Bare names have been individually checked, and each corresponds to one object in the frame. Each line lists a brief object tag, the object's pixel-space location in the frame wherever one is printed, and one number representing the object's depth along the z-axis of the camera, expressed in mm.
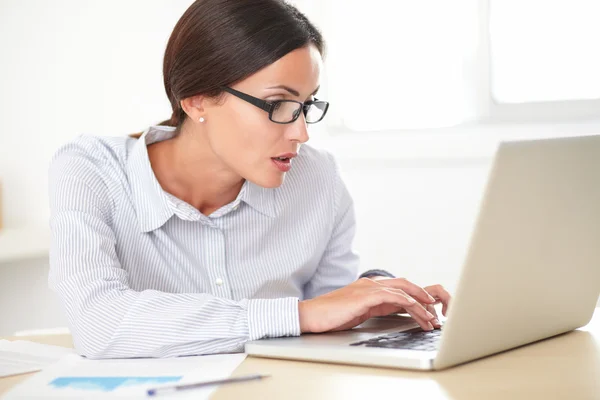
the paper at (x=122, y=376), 1460
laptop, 1417
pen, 1442
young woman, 1720
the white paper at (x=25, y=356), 1612
